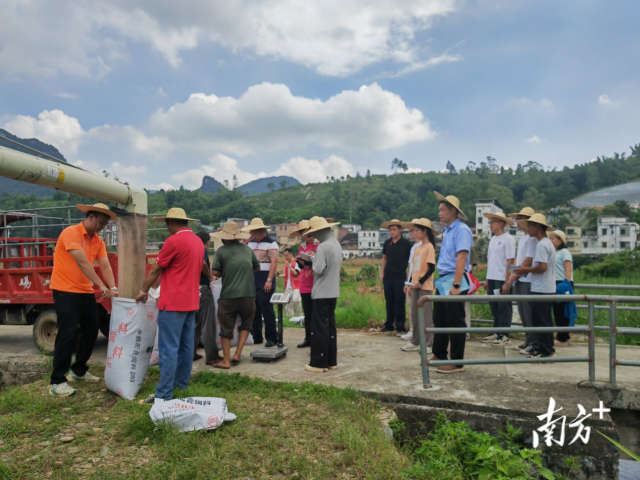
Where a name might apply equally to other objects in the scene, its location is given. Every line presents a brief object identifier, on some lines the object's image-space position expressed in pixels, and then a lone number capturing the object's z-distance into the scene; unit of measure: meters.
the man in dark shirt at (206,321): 5.66
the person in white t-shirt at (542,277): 5.29
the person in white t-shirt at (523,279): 5.82
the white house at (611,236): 60.02
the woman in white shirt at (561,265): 6.34
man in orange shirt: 4.67
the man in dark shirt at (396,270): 7.55
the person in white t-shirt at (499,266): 6.50
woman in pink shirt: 6.31
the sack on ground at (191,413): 3.72
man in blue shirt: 4.85
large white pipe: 4.81
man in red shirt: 4.27
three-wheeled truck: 6.65
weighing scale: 5.71
